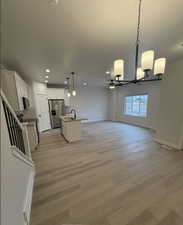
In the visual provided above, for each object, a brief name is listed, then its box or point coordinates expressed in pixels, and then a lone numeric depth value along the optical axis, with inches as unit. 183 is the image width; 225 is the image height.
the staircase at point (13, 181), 34.4
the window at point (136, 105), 255.1
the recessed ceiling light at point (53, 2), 48.0
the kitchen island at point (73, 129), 162.9
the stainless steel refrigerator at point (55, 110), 254.7
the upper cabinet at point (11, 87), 116.1
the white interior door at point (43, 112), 214.9
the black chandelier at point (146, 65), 58.7
